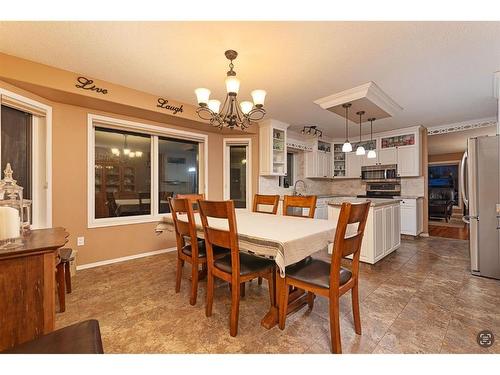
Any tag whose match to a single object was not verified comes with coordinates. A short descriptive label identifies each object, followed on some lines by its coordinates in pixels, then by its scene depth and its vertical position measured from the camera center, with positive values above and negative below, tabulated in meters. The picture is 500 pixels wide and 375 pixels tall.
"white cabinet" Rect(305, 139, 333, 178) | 5.43 +0.68
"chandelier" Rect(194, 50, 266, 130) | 1.84 +0.77
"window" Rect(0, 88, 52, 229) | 2.33 +0.44
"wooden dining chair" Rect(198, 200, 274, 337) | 1.49 -0.58
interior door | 4.31 +0.28
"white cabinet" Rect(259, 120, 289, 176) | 4.09 +0.77
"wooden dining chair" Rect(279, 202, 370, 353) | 1.36 -0.59
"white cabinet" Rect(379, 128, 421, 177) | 4.58 +0.78
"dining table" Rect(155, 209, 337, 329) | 1.36 -0.33
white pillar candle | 1.08 -0.16
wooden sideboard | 1.00 -0.48
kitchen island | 2.93 -0.59
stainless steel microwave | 4.90 +0.33
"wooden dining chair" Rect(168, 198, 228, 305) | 1.89 -0.53
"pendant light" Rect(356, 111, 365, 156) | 3.39 +0.59
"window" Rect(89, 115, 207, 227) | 3.05 +0.33
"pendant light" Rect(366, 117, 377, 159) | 3.60 +0.56
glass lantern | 1.08 -0.12
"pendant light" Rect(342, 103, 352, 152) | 3.06 +1.14
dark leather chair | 6.61 -0.53
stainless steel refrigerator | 2.50 -0.20
